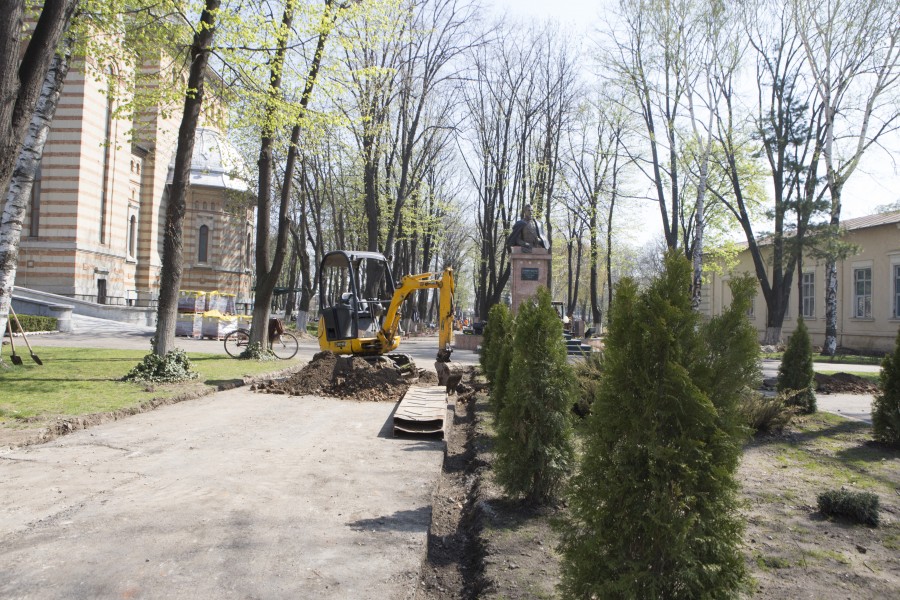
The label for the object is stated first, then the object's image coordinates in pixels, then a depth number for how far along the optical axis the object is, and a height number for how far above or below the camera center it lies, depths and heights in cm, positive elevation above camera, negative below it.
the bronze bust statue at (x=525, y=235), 2134 +272
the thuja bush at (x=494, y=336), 1050 -35
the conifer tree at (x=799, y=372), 1028 -76
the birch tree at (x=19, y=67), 635 +245
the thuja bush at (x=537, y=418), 516 -80
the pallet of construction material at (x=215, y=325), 2842 -67
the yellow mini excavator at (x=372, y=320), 1543 -15
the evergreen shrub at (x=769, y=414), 855 -118
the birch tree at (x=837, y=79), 2244 +890
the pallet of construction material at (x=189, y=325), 2884 -71
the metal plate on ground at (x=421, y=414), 875 -139
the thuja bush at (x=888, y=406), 791 -96
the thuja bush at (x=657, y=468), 276 -65
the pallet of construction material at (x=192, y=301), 3325 +39
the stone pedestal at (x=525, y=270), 2102 +155
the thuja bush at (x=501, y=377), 710 -65
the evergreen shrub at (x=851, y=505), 498 -138
